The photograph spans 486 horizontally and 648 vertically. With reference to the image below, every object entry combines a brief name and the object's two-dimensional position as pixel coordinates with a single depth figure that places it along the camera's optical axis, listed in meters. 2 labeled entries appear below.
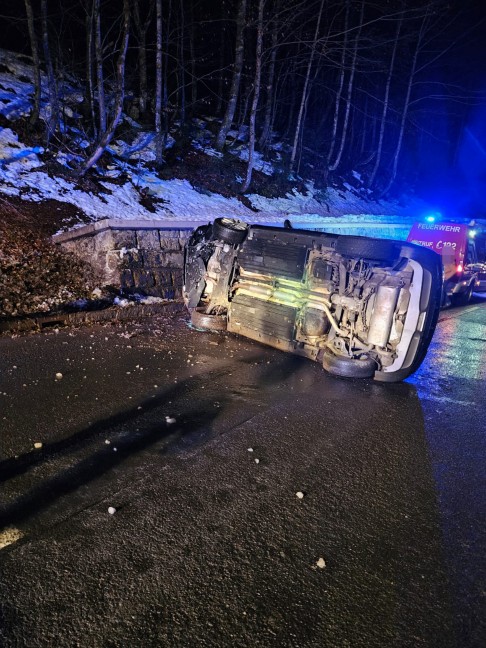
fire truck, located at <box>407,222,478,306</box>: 11.16
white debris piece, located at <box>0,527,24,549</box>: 2.56
